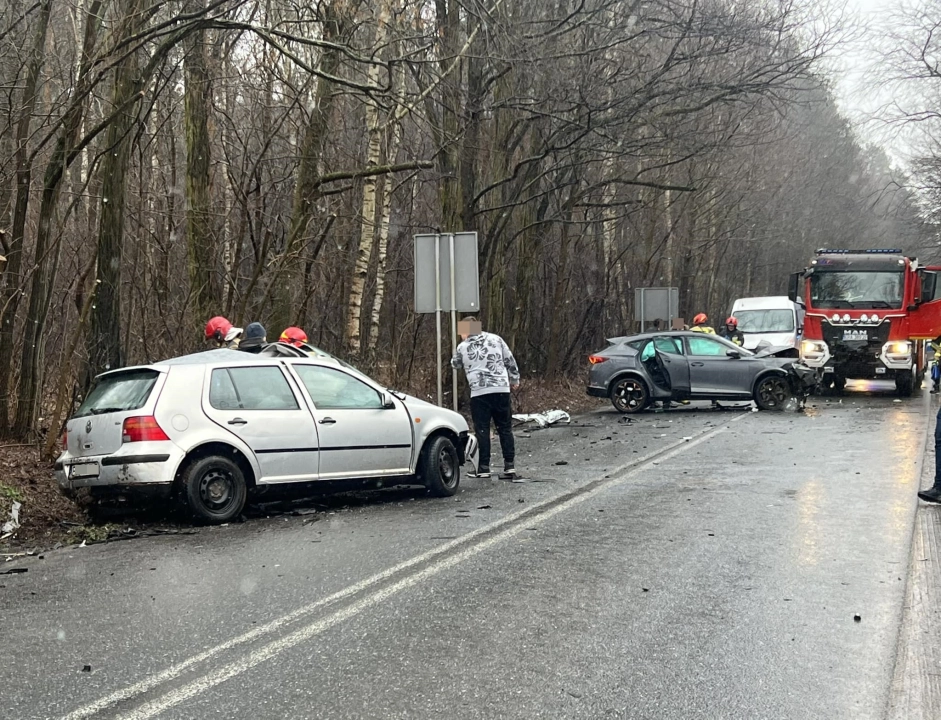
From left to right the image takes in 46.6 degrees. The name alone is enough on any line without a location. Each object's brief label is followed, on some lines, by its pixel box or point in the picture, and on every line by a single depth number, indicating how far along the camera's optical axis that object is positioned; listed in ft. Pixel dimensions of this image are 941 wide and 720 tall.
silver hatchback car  30.17
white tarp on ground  65.41
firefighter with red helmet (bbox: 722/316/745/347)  87.53
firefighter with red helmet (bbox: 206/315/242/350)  41.29
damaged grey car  70.69
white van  103.04
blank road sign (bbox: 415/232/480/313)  56.39
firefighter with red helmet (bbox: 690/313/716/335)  85.47
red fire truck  78.12
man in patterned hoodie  40.98
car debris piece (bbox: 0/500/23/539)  29.84
